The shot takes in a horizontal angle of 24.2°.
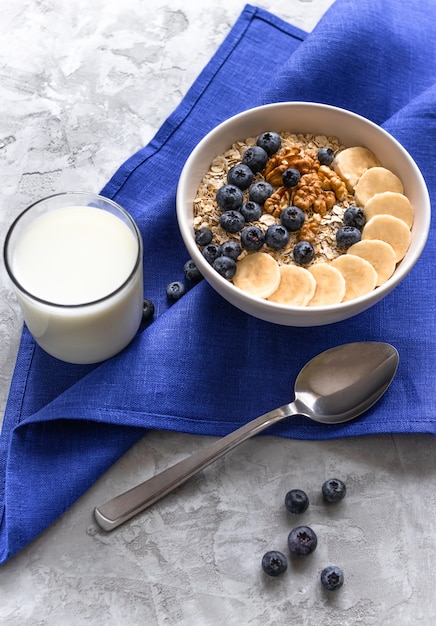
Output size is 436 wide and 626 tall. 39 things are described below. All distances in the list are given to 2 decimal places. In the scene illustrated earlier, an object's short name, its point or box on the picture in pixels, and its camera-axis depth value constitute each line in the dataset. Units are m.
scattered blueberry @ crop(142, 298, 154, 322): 0.62
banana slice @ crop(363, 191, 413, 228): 0.59
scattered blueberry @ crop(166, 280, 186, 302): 0.62
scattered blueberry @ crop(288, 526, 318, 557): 0.56
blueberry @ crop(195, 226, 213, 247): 0.58
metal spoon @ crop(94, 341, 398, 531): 0.57
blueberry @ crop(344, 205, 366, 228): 0.59
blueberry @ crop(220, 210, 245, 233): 0.58
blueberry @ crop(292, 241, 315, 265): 0.58
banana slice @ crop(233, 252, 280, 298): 0.57
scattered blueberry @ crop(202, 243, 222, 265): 0.58
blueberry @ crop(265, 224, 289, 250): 0.58
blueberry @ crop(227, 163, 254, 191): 0.59
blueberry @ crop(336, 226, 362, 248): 0.58
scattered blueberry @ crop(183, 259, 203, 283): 0.62
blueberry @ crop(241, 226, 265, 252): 0.58
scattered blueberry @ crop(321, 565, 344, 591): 0.56
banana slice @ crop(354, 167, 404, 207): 0.60
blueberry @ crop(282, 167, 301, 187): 0.59
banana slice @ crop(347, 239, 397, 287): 0.58
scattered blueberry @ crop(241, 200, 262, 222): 0.59
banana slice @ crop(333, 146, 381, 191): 0.61
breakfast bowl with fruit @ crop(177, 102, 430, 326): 0.57
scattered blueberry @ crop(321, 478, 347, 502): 0.57
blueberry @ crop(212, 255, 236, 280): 0.57
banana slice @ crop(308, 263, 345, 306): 0.57
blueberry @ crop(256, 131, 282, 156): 0.61
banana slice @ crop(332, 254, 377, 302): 0.57
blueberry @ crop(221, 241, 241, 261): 0.58
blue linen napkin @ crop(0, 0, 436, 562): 0.58
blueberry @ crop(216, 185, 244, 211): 0.59
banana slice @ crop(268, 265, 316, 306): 0.57
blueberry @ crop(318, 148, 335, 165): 0.61
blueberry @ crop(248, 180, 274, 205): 0.59
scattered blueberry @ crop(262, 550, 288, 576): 0.56
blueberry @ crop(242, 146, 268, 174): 0.60
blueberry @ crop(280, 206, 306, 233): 0.58
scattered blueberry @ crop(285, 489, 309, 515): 0.57
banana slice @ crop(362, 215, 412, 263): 0.59
